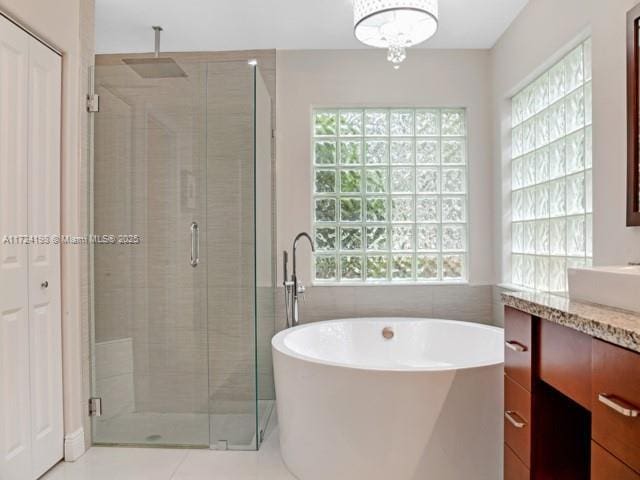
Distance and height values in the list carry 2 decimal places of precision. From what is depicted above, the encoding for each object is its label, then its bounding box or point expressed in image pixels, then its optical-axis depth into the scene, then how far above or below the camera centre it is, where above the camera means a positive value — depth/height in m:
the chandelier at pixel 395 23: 1.96 +1.07
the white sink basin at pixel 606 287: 1.08 -0.14
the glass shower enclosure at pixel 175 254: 2.42 -0.09
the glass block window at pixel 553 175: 2.08 +0.36
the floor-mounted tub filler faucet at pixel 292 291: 2.88 -0.37
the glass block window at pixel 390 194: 3.18 +0.33
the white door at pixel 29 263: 1.82 -0.11
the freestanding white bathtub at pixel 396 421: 1.81 -0.81
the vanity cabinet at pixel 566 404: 0.86 -0.42
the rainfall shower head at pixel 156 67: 2.47 +1.04
